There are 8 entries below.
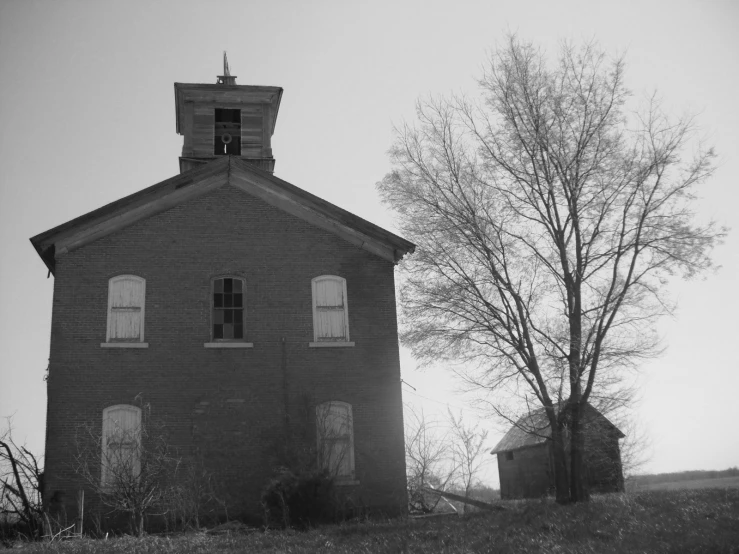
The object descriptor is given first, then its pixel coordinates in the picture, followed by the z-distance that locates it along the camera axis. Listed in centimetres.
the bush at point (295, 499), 1622
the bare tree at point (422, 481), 2009
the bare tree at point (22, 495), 1709
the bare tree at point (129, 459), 1658
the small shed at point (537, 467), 3216
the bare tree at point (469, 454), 2186
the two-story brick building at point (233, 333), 1777
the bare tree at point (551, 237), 1878
